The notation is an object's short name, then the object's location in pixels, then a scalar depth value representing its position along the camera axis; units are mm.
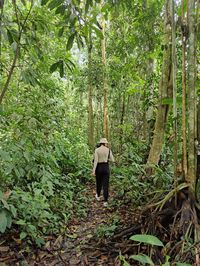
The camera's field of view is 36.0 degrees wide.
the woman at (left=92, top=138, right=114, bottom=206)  6570
